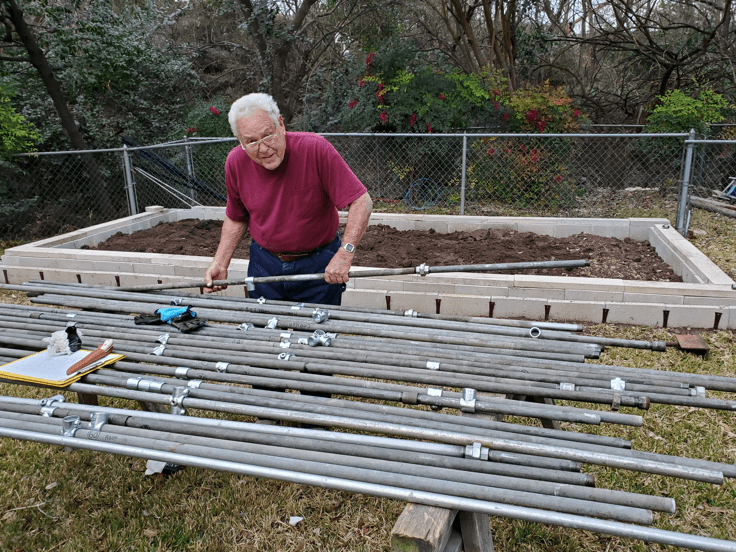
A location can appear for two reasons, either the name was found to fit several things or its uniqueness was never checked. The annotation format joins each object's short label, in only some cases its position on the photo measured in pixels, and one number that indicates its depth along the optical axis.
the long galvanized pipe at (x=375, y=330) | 2.31
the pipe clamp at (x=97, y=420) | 1.90
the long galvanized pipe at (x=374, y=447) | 1.53
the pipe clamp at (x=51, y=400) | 2.06
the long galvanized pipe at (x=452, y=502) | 1.30
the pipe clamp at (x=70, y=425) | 1.86
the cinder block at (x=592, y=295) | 4.58
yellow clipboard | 2.15
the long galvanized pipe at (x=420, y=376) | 1.85
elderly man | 2.78
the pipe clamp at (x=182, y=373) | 2.19
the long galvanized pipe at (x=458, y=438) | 1.50
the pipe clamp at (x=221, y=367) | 2.20
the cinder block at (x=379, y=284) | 4.97
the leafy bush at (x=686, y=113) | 9.80
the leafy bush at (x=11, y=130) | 7.76
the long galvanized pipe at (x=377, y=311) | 2.59
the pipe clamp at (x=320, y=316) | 2.64
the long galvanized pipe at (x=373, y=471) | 1.38
